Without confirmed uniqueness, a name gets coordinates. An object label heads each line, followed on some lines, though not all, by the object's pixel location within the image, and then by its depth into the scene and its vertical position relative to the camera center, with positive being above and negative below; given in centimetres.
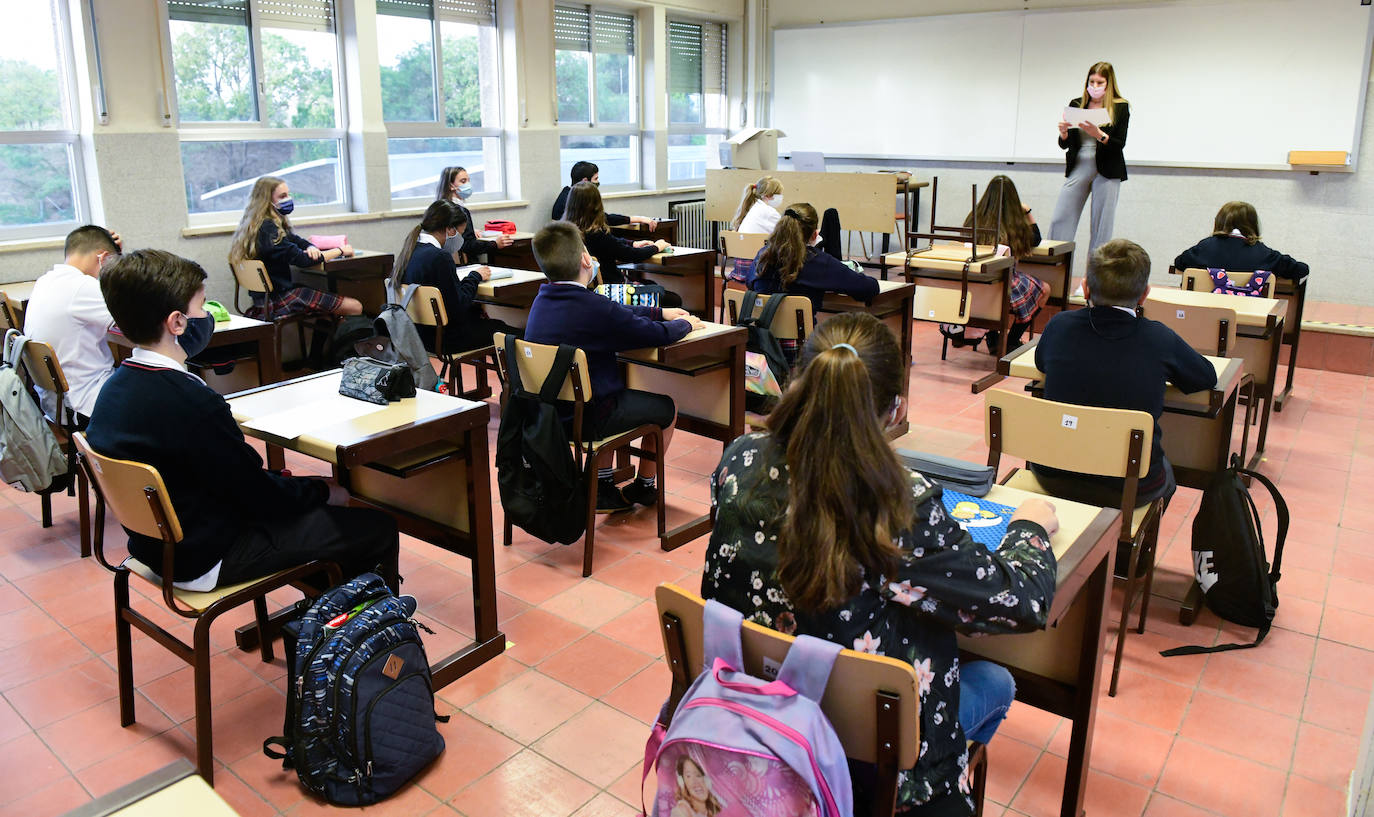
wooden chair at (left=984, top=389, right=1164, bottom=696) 238 -64
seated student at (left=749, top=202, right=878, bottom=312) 427 -39
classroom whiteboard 708 +80
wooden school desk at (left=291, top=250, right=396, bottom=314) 544 -56
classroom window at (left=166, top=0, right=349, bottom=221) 569 +46
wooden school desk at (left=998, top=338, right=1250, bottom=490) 291 -80
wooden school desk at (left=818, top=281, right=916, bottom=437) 459 -59
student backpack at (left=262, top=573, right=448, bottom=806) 210 -112
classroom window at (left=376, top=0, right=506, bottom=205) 682 +60
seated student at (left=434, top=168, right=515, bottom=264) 586 -10
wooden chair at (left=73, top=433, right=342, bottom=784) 201 -91
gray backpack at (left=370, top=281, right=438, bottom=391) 418 -70
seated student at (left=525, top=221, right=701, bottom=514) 322 -49
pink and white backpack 124 -71
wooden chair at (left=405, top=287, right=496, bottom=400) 436 -82
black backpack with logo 282 -108
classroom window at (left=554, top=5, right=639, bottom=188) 809 +73
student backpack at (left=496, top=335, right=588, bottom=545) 312 -93
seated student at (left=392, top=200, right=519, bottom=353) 448 -45
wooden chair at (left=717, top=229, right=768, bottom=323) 571 -39
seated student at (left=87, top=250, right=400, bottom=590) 208 -57
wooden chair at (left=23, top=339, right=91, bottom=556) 328 -72
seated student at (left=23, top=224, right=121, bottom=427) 337 -52
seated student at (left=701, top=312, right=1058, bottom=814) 136 -53
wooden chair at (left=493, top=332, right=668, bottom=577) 310 -68
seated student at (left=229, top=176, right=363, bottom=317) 508 -36
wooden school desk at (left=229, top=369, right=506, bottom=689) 229 -71
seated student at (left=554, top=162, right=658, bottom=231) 680 +0
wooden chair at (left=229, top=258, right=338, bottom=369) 504 -58
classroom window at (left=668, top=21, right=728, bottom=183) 928 +76
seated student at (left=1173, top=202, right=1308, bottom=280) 480 -33
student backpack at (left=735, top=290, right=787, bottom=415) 405 -69
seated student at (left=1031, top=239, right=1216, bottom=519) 264 -49
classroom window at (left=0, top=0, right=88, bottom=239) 503 +23
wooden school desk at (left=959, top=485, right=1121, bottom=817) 180 -93
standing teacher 593 +12
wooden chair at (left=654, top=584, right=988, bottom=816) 128 -68
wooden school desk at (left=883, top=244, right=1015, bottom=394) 521 -54
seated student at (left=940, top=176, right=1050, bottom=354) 557 -30
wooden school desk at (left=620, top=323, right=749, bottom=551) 346 -78
